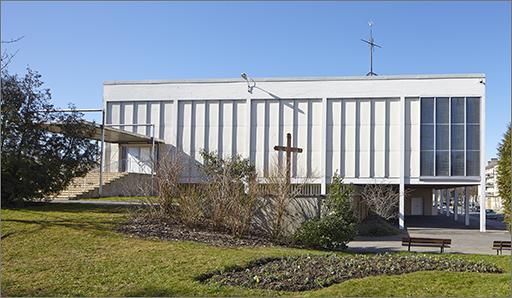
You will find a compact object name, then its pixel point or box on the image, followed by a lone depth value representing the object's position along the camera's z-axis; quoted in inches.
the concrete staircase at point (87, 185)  1073.5
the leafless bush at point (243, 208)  662.5
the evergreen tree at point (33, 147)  807.1
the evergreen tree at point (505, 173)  655.1
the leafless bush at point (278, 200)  690.2
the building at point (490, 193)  3634.1
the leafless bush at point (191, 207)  678.5
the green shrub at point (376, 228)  1073.5
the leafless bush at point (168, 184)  699.4
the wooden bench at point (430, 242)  698.8
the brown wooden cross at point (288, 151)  691.4
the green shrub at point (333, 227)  653.9
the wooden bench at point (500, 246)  701.3
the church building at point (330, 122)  1326.3
